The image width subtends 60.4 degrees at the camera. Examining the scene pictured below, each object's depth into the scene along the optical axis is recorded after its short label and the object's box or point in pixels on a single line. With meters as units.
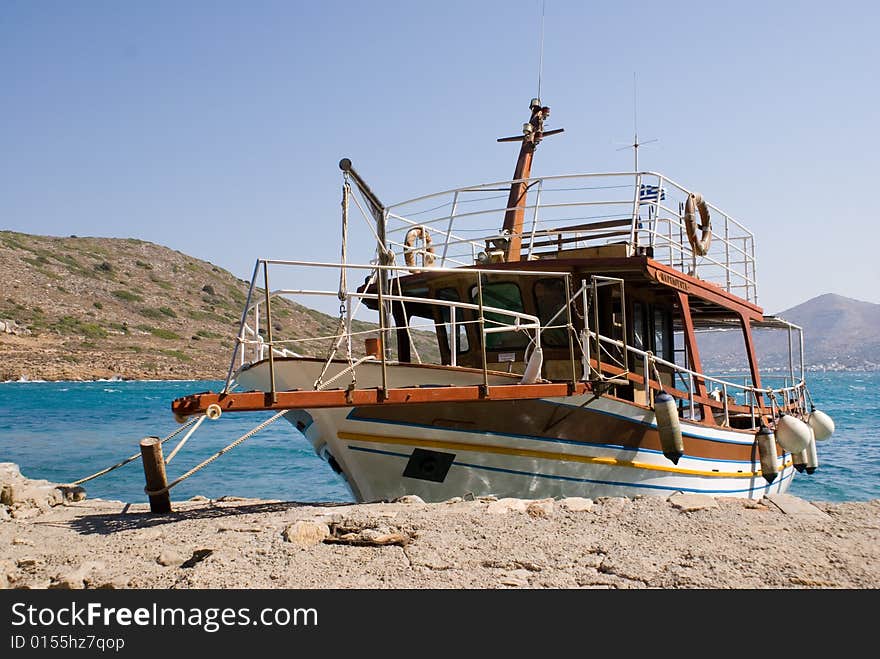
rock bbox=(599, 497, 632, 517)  6.31
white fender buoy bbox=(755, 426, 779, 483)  10.16
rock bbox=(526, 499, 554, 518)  6.30
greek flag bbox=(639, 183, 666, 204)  9.85
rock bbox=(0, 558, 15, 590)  4.92
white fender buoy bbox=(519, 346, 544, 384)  7.74
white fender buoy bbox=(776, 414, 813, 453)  10.77
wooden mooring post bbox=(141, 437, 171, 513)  7.59
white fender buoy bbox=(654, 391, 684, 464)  8.33
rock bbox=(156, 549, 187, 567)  5.30
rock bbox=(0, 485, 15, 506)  8.14
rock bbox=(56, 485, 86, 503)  9.24
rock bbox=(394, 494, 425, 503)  7.52
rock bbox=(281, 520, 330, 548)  5.58
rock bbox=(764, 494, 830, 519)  6.25
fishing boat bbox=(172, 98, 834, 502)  7.57
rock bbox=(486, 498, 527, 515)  6.45
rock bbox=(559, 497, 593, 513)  6.46
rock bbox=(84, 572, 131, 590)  4.72
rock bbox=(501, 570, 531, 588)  4.56
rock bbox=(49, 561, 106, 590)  4.79
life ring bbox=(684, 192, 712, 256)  10.61
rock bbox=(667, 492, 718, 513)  6.37
